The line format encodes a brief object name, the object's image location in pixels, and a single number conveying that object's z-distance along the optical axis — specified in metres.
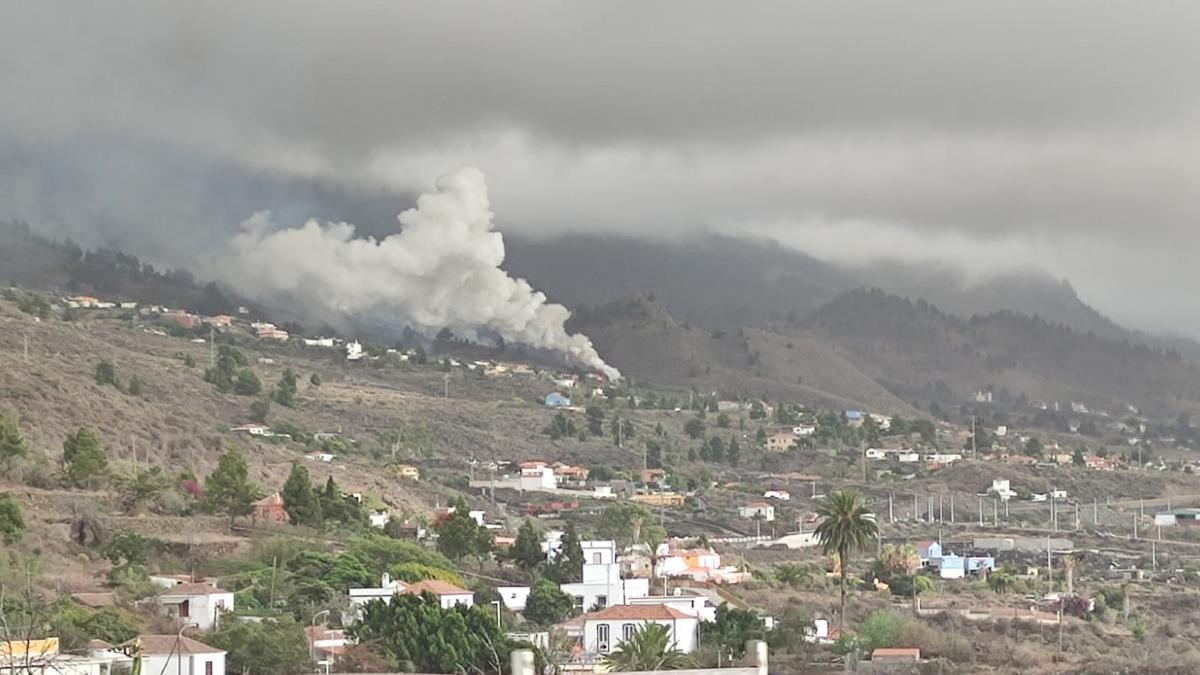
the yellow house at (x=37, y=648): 38.81
